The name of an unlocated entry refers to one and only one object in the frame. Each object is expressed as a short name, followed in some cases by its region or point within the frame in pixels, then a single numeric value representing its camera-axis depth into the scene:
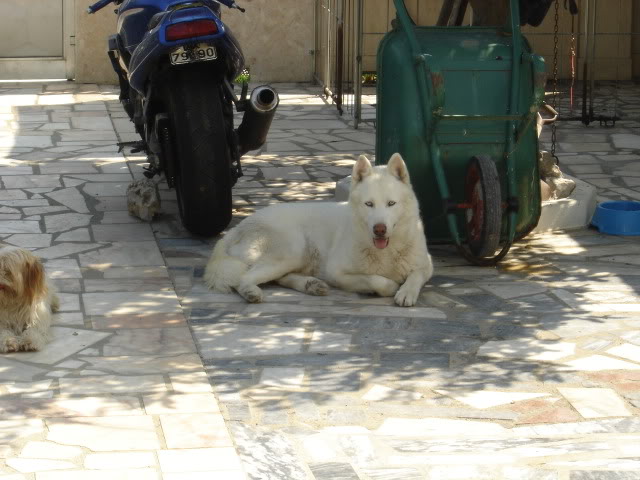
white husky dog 10.93
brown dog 9.30
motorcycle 12.13
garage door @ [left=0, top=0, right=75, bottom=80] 23.65
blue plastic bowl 13.42
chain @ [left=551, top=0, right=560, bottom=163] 14.23
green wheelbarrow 12.18
